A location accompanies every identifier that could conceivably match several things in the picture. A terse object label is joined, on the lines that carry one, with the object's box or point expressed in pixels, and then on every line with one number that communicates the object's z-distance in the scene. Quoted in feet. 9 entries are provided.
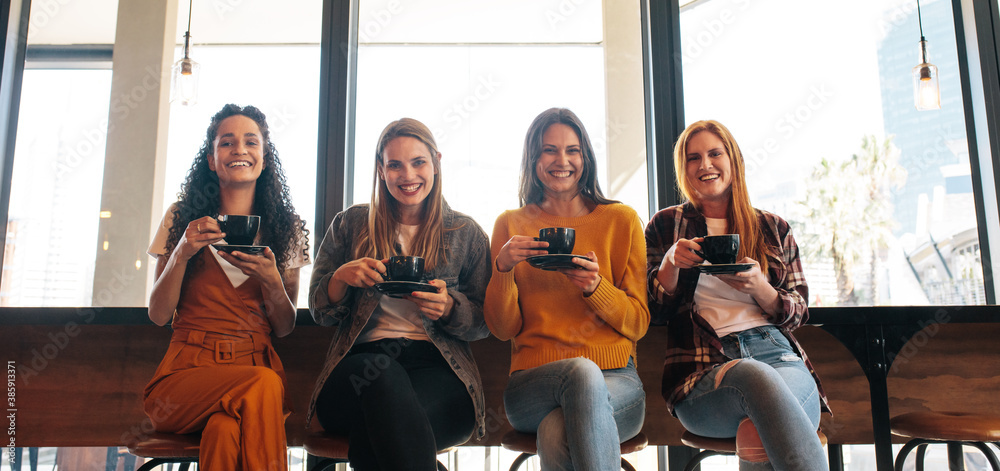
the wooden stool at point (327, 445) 4.75
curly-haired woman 4.64
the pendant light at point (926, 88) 7.99
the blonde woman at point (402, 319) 4.38
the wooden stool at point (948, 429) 5.33
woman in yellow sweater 4.49
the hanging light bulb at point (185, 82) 7.89
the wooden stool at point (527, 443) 4.94
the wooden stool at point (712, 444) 4.97
